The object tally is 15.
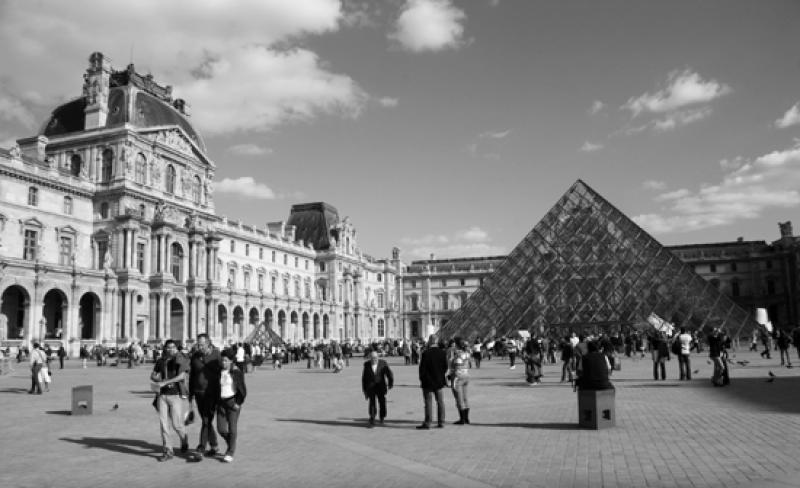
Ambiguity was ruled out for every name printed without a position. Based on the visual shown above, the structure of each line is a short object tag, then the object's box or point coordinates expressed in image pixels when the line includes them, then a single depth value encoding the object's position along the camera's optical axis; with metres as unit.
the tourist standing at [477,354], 25.95
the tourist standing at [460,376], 10.52
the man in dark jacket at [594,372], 9.59
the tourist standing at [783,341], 21.60
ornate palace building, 38.91
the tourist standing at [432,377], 10.20
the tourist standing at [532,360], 17.27
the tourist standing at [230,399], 8.10
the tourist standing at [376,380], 10.70
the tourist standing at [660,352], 17.20
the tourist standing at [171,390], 8.30
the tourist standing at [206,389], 8.20
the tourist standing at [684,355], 16.83
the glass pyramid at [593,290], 35.91
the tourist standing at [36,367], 16.81
